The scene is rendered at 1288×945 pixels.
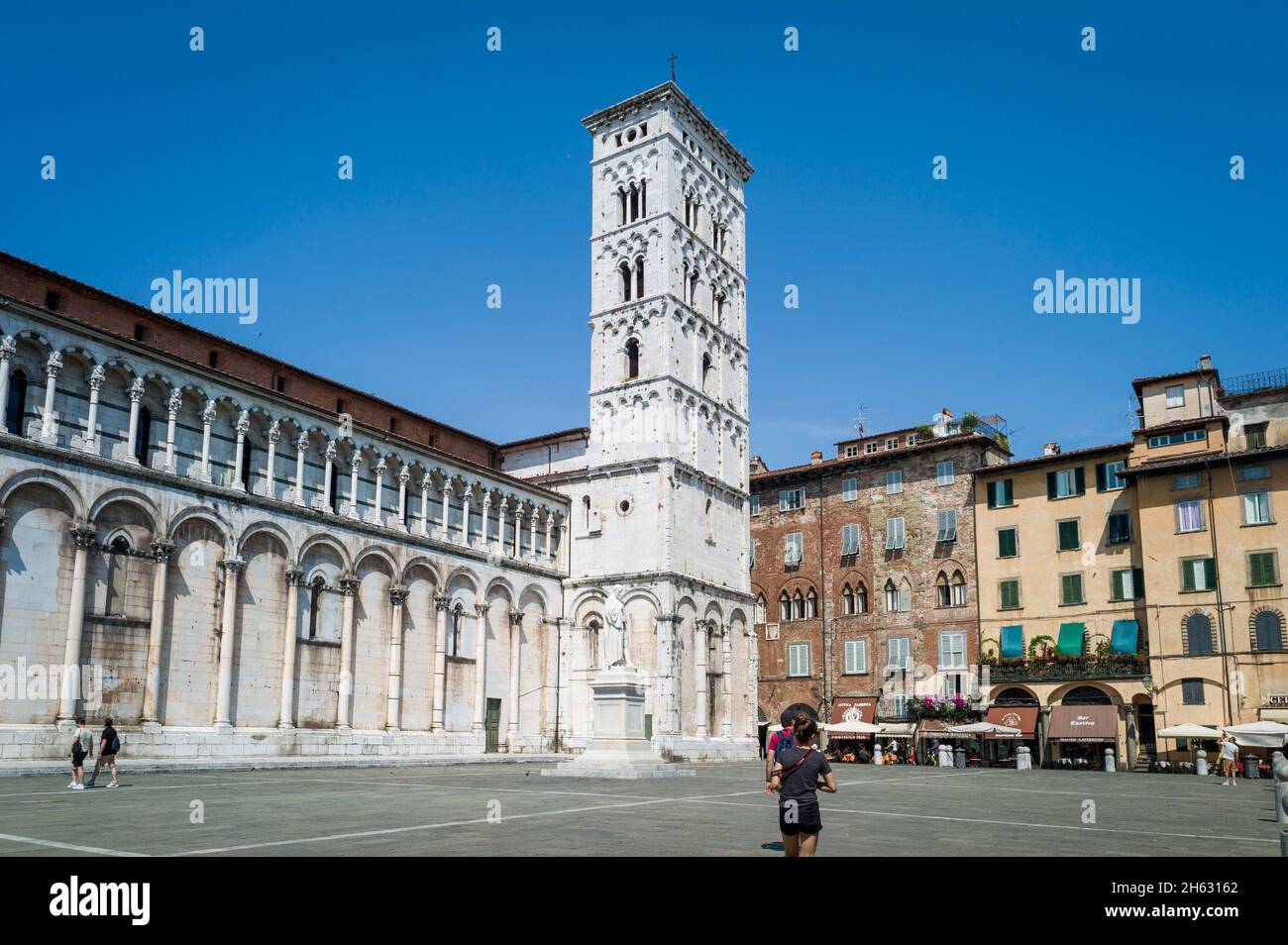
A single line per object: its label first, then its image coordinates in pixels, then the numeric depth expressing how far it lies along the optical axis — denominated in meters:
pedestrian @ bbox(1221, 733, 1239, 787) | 33.24
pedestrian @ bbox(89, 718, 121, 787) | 21.99
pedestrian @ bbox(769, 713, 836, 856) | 8.44
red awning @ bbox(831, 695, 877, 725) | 49.94
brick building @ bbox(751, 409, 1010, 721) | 49.50
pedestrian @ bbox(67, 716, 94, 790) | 21.36
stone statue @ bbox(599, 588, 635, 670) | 29.89
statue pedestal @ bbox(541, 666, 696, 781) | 27.62
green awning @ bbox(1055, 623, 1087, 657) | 44.19
